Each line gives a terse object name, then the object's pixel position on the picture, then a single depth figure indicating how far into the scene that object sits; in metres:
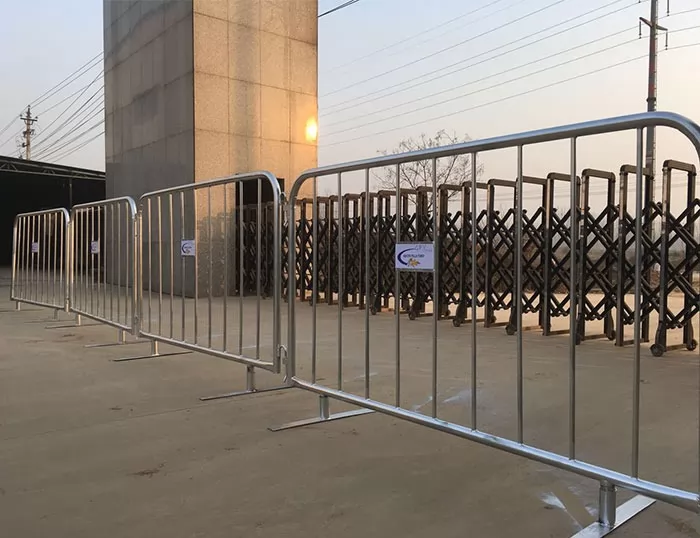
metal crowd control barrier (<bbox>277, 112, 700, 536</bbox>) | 1.93
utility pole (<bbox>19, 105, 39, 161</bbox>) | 51.88
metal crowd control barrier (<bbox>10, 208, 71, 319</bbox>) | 7.43
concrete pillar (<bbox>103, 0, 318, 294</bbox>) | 11.46
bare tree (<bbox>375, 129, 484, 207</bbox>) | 16.25
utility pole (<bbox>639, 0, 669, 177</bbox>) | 16.77
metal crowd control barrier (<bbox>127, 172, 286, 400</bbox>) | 3.89
